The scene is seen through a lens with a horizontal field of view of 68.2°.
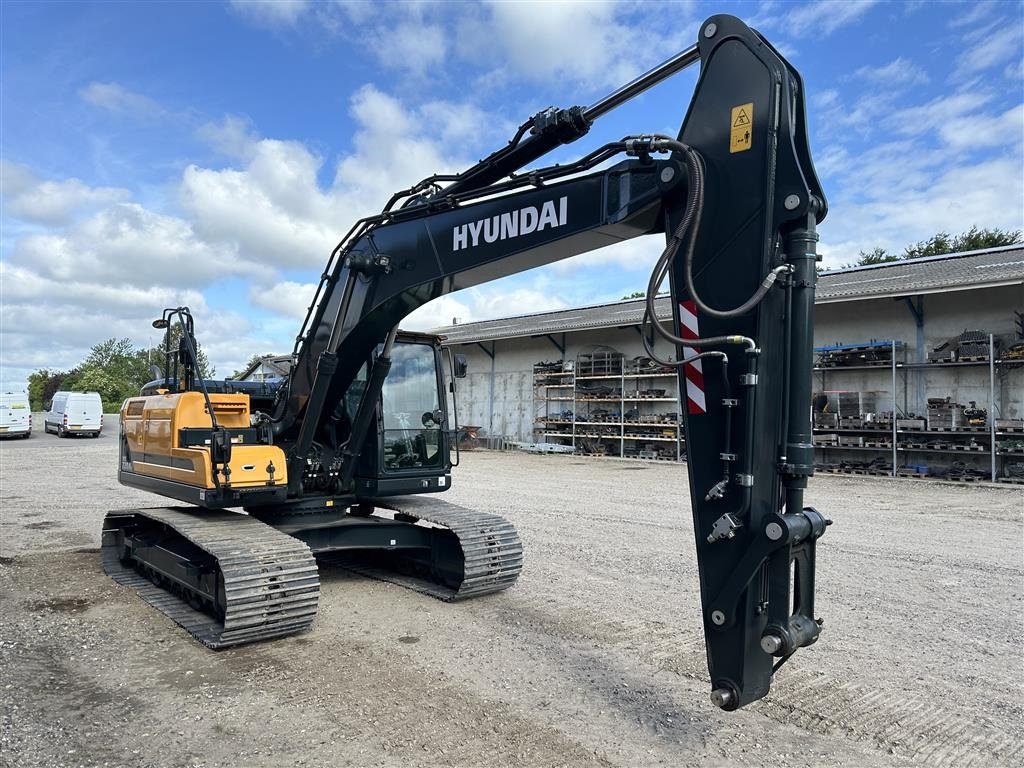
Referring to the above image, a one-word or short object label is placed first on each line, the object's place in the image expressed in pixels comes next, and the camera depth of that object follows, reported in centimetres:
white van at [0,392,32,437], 3188
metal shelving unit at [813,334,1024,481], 1641
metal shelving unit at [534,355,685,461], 2366
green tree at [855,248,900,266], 3883
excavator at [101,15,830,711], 350
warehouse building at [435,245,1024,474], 1680
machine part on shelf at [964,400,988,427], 1667
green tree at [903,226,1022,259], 3456
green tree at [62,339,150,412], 7031
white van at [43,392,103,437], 3394
